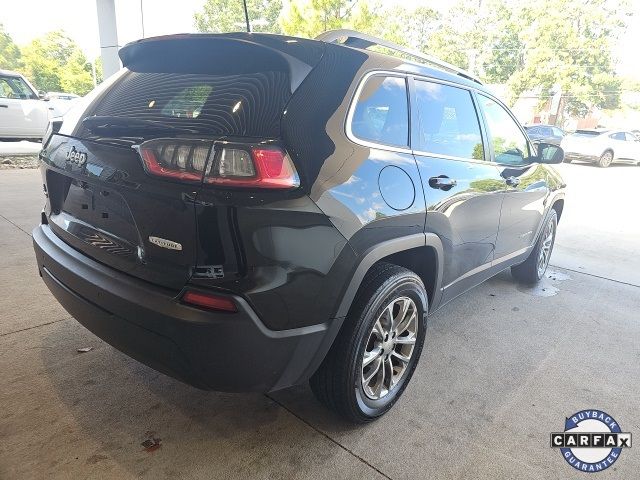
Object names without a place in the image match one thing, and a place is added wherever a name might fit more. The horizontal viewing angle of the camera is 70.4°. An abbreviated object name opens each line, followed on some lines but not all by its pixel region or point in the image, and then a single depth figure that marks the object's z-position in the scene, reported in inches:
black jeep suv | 62.9
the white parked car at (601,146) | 653.8
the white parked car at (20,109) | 390.6
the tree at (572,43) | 1080.2
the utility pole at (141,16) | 514.0
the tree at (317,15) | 632.4
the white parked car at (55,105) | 421.4
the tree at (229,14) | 1614.2
